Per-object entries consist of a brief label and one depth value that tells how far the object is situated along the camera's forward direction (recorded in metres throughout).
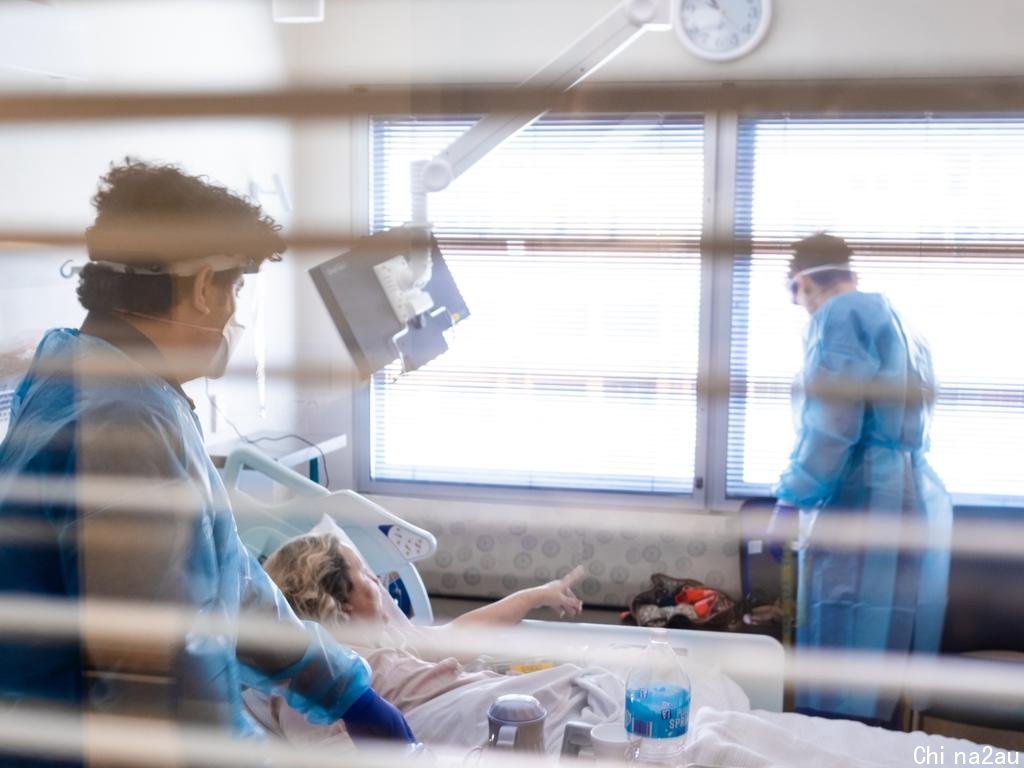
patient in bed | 1.62
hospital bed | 1.63
